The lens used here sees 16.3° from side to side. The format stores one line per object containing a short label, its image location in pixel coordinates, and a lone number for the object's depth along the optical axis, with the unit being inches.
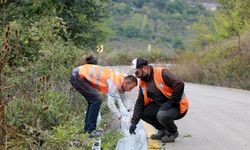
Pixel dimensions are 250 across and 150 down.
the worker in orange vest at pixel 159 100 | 561.9
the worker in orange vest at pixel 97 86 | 541.0
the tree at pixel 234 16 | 1706.4
